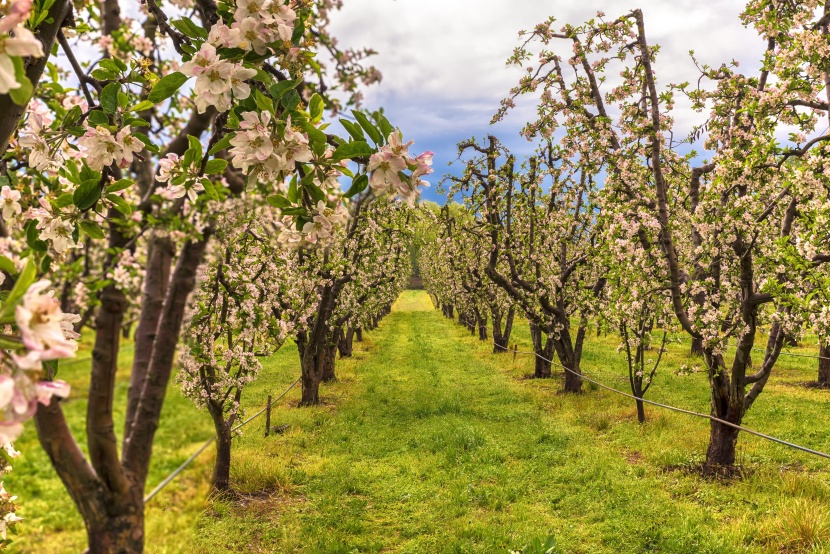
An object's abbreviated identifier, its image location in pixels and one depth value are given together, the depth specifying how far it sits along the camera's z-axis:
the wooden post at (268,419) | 9.79
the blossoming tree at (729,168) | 6.22
